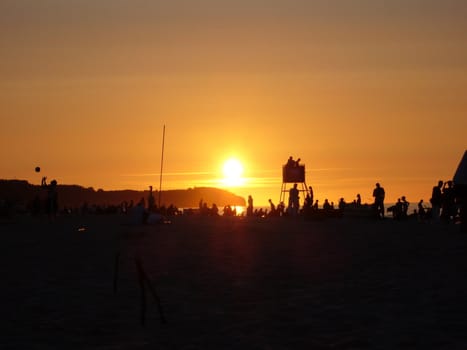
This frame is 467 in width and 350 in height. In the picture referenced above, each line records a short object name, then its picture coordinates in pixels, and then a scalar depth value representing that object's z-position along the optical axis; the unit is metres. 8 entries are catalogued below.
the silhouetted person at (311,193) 49.65
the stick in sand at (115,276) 15.28
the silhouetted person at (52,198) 40.75
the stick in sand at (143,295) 12.67
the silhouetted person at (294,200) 51.07
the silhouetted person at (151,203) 49.46
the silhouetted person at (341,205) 49.54
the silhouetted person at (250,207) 60.56
